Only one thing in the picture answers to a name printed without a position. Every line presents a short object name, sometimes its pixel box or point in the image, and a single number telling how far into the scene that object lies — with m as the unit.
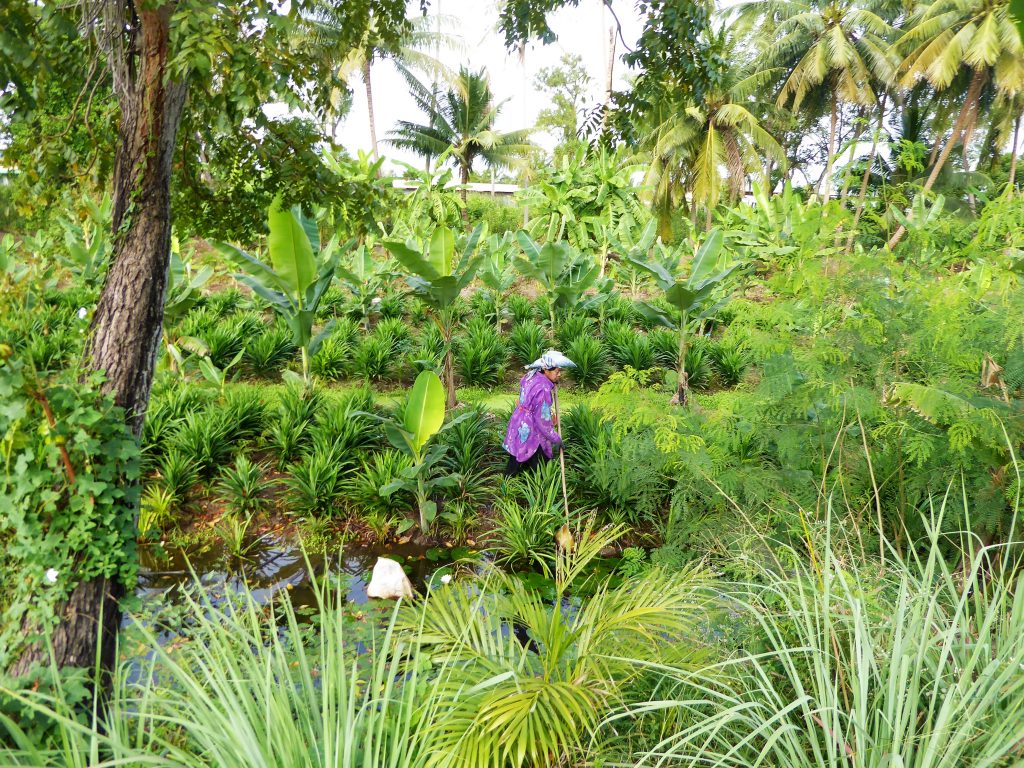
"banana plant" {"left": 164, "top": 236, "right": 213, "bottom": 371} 7.93
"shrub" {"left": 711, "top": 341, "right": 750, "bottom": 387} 9.77
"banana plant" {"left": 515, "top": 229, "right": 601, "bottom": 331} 10.12
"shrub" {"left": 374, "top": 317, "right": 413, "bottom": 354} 9.59
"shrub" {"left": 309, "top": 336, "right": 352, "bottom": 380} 8.93
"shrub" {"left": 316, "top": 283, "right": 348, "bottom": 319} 11.05
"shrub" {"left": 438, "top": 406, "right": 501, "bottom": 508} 6.35
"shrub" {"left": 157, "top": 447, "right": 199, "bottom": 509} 6.03
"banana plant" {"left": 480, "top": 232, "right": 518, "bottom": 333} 10.86
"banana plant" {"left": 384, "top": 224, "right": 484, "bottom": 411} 6.67
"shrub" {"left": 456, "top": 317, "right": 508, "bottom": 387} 9.22
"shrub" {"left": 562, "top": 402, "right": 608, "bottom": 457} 6.61
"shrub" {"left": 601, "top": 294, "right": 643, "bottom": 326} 11.51
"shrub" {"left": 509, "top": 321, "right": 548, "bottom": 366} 9.80
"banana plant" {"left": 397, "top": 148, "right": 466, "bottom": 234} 15.29
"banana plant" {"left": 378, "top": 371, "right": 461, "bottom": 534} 5.55
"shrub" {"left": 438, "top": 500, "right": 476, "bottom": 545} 5.99
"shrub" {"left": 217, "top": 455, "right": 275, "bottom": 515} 6.08
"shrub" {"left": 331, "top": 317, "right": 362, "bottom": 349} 9.55
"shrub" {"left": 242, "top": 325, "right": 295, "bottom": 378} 9.08
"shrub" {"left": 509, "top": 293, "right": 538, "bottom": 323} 11.32
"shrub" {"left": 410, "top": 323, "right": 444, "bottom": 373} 8.62
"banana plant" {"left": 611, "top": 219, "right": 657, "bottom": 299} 9.94
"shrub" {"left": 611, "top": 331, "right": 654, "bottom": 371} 9.66
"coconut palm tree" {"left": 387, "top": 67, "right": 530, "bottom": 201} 26.39
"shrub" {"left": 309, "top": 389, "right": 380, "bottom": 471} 6.41
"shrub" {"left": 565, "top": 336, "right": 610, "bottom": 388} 9.33
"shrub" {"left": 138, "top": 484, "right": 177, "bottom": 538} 5.64
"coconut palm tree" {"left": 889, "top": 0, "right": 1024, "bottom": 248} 19.89
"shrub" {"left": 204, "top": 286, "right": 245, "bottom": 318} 10.89
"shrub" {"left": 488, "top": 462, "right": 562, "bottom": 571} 5.66
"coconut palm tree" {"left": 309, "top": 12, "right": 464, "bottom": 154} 25.84
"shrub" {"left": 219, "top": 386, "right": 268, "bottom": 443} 6.81
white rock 5.03
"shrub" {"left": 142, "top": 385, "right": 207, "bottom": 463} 6.44
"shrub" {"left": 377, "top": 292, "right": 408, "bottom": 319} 11.18
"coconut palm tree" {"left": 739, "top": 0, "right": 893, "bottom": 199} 24.22
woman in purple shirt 5.84
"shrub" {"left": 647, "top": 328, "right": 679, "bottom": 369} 10.14
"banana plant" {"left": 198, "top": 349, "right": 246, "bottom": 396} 7.47
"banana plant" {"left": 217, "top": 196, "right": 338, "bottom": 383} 6.00
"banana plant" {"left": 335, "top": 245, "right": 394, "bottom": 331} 10.82
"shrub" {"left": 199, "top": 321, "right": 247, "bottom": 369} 8.85
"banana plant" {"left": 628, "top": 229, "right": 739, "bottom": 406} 7.64
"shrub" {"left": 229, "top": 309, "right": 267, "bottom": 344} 9.50
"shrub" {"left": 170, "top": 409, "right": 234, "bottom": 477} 6.34
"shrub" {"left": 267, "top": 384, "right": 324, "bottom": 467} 6.66
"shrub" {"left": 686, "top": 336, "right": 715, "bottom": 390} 9.63
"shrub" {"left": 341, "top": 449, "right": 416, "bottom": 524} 6.03
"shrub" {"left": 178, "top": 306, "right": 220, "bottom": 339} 9.18
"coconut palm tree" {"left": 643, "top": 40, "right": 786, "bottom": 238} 21.86
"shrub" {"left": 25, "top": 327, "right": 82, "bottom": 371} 7.31
